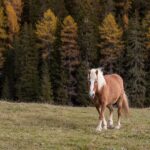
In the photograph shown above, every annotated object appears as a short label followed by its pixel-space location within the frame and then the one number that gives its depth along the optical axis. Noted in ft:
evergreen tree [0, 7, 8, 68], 263.70
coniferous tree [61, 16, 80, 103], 236.63
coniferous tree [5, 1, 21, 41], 276.82
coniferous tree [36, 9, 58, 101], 236.43
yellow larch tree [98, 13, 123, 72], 236.22
